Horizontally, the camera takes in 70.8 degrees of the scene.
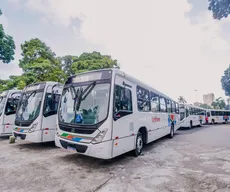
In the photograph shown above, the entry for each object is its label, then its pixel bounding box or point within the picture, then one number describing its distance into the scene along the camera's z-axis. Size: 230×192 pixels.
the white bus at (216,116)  29.48
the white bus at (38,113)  6.91
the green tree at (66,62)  25.36
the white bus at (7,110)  9.42
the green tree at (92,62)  21.19
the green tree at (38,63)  15.52
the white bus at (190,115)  17.15
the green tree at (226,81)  40.16
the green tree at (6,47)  14.55
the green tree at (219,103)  66.32
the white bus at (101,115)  4.50
